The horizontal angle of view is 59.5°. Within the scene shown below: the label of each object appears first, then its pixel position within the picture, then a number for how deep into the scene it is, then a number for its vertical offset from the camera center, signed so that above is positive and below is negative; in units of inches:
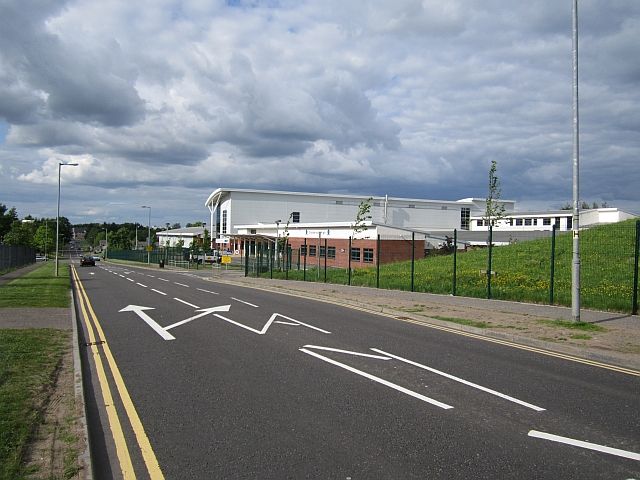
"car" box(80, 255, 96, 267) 2568.9 -74.6
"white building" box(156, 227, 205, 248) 5316.4 +127.5
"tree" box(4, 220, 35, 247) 3656.5 +67.0
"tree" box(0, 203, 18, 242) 4005.9 +184.0
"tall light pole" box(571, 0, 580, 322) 494.3 +56.1
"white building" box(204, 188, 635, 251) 3376.7 +260.3
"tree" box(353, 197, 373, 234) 1431.2 +109.4
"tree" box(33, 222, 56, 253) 4353.3 +55.6
